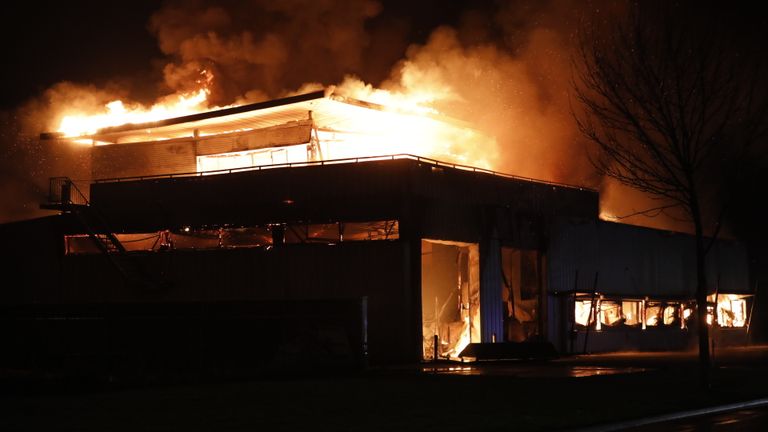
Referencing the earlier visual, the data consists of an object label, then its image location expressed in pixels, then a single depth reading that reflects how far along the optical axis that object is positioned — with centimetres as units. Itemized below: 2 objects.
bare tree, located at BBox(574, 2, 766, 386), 2309
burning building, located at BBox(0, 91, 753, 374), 3856
